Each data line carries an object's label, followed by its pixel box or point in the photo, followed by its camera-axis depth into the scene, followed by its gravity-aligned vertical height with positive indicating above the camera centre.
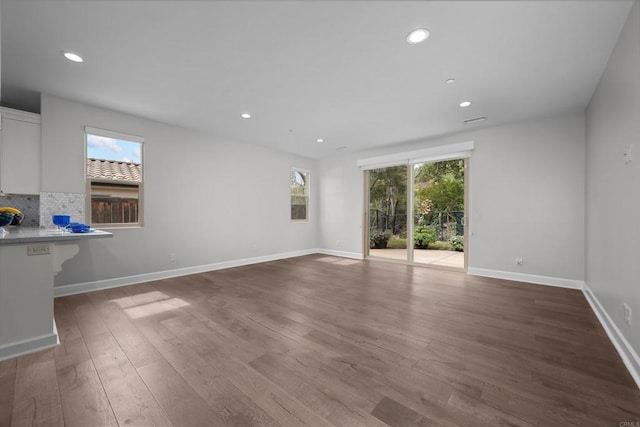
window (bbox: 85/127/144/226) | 3.75 +0.56
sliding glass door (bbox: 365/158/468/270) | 5.18 +0.00
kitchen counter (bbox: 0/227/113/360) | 2.00 -0.67
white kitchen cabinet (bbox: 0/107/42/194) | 3.13 +0.78
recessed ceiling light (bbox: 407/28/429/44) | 2.16 +1.57
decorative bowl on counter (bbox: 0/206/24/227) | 2.30 +0.01
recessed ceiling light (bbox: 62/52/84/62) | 2.51 +1.60
